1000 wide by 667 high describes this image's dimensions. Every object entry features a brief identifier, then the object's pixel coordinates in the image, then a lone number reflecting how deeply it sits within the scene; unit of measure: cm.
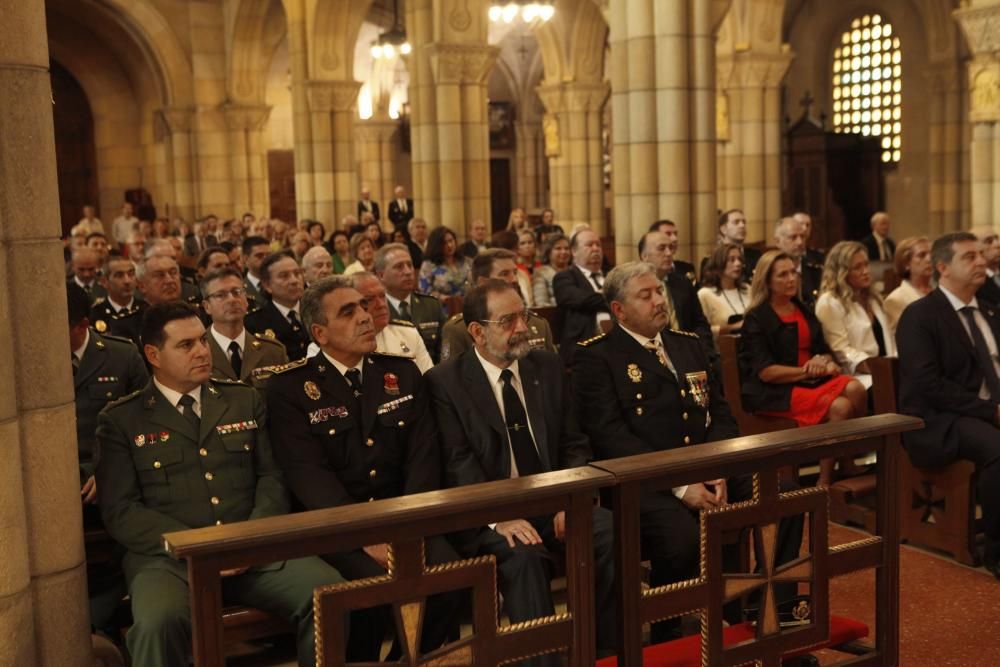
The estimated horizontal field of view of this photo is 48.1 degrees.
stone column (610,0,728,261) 866
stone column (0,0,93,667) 293
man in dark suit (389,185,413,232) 1702
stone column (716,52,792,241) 1641
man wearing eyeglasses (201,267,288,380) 527
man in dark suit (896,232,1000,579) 498
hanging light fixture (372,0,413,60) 1850
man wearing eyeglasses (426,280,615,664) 388
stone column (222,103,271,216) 2091
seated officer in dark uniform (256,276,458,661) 385
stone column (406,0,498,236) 1303
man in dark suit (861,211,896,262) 1399
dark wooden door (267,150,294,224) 2534
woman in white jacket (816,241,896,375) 617
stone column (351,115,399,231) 2598
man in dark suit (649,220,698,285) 781
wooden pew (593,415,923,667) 295
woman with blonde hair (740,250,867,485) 567
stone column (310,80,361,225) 1666
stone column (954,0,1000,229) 1074
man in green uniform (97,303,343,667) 343
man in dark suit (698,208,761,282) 847
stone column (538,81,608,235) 2116
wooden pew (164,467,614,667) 249
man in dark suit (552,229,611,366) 697
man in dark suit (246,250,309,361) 621
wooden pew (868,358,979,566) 495
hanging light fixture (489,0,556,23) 1641
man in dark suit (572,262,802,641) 441
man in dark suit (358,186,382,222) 1688
